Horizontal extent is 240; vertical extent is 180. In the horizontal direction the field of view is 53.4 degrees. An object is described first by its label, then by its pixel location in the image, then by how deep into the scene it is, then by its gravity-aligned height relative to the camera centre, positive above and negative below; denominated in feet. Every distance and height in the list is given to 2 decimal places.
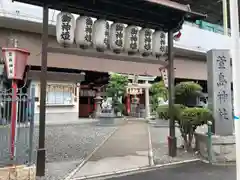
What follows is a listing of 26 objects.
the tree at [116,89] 66.44 +4.49
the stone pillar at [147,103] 75.00 +0.63
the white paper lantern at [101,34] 22.50 +6.72
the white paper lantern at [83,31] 21.63 +6.72
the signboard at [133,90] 71.39 +4.49
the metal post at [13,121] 17.62 -1.21
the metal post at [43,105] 19.01 +0.02
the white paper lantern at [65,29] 20.54 +6.64
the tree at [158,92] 65.25 +3.57
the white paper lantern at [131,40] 24.38 +6.71
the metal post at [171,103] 25.81 +0.21
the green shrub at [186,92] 30.53 +1.68
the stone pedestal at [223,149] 24.20 -4.53
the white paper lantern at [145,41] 25.13 +6.73
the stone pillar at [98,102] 75.79 +0.84
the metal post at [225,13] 57.25 +23.94
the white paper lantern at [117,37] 23.50 +6.70
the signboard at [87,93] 81.46 +4.19
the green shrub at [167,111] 26.89 -0.70
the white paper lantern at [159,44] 25.95 +6.72
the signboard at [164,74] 28.81 +3.81
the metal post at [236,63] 10.92 +1.95
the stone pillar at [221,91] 25.68 +1.50
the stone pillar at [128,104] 88.89 +0.39
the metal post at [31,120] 17.88 -1.11
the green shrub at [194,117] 25.18 -1.29
